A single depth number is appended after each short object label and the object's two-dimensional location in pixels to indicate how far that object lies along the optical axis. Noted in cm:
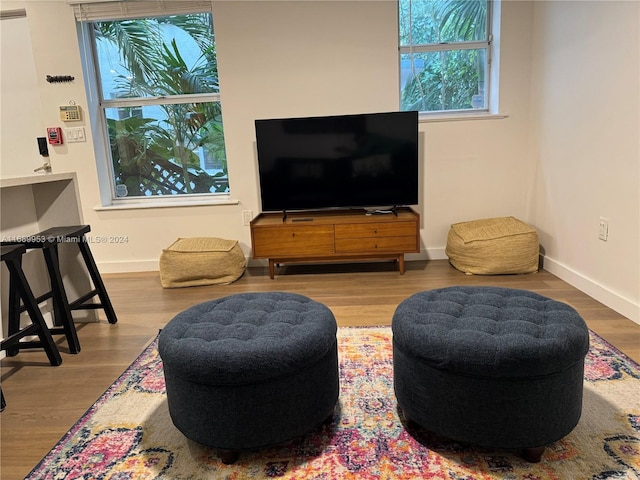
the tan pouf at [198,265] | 341
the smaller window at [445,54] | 372
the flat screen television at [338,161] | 347
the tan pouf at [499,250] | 329
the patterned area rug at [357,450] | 137
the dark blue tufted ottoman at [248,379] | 133
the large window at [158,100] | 385
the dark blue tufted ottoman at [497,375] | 127
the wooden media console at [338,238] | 343
